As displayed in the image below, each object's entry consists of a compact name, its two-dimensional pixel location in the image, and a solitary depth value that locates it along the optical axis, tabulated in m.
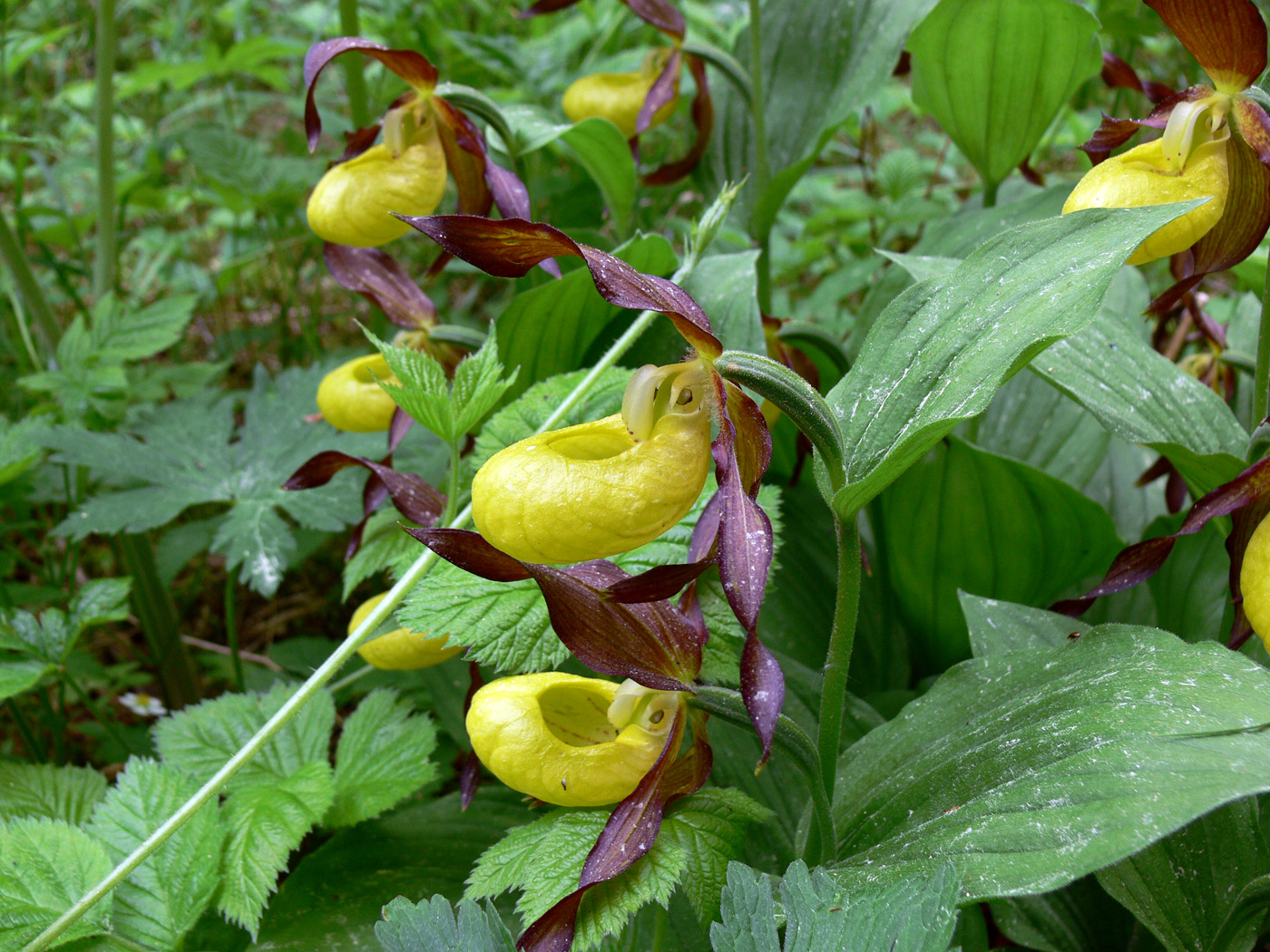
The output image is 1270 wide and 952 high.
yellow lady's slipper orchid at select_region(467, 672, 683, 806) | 0.17
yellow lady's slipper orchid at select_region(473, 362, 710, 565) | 0.16
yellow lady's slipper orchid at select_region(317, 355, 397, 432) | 0.27
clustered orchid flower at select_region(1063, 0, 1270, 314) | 0.19
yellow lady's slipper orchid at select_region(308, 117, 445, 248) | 0.27
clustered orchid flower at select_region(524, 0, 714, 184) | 0.34
